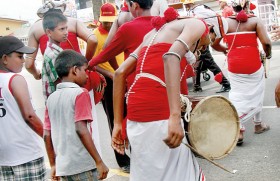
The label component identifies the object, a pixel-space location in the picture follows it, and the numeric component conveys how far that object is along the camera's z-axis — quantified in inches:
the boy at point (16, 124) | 118.9
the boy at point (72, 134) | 115.4
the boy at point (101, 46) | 188.1
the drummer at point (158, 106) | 102.8
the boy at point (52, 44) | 152.6
